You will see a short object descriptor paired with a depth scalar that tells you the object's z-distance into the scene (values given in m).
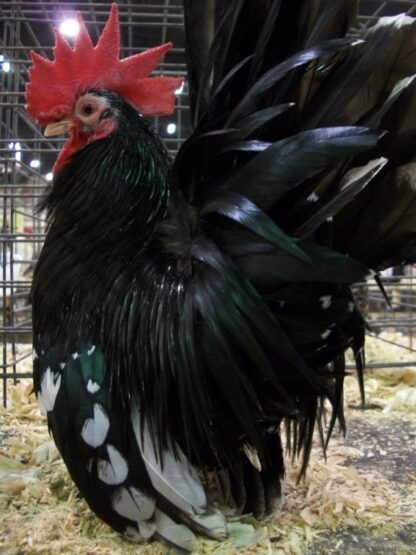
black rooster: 0.24
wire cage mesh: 0.55
